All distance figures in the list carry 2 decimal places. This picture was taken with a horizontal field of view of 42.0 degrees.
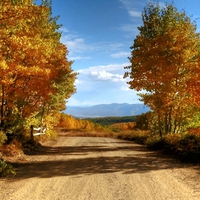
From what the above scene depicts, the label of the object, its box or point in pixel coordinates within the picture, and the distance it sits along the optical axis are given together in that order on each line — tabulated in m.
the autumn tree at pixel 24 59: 11.63
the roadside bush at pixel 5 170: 10.83
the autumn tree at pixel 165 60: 19.28
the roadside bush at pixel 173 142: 17.26
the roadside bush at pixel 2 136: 14.46
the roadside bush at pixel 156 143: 20.82
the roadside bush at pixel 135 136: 30.20
